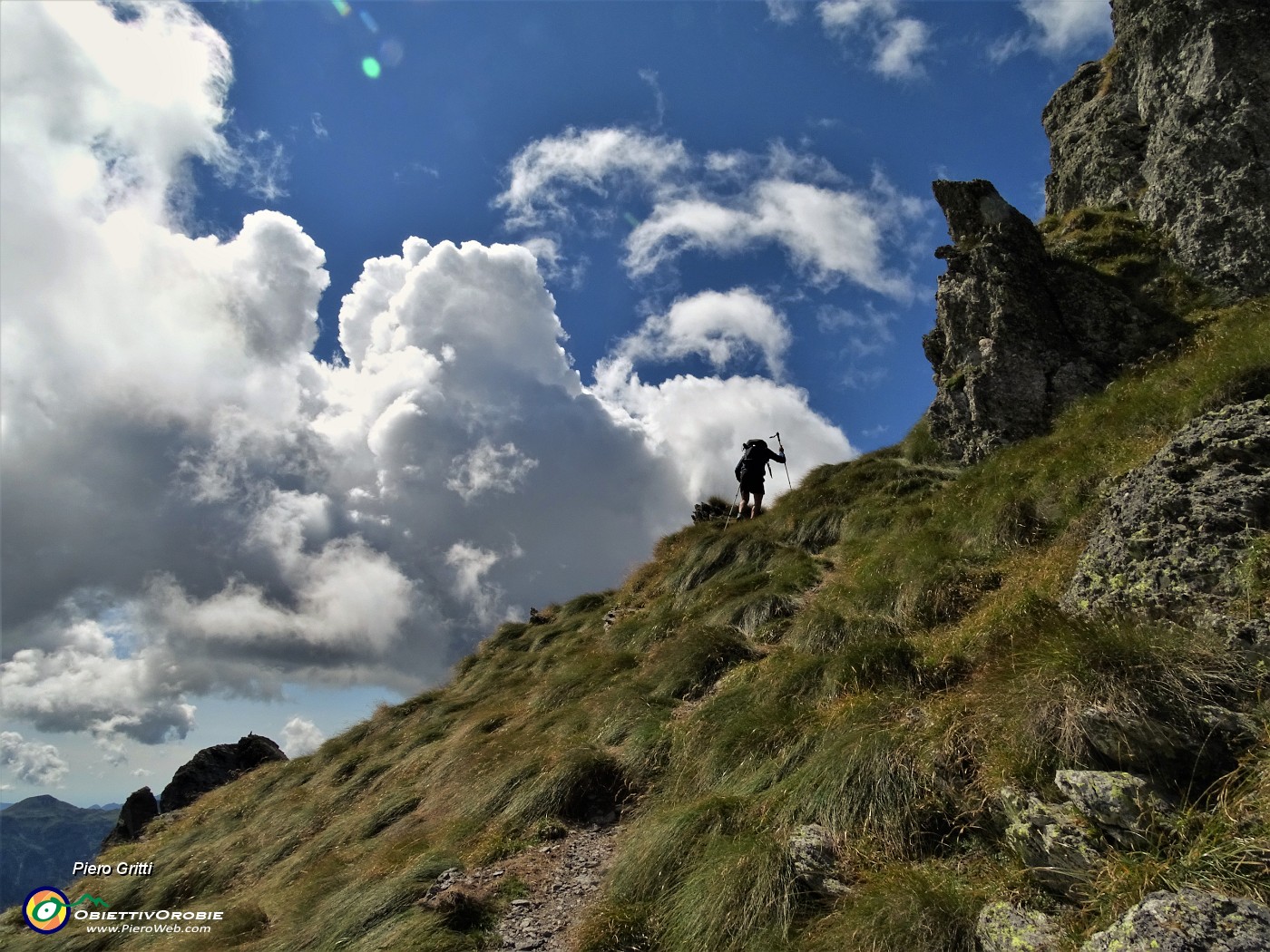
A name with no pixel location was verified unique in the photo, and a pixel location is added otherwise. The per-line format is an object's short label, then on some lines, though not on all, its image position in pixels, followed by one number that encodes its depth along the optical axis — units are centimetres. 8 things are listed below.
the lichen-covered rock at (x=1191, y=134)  1762
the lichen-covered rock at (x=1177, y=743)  537
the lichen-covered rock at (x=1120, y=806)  493
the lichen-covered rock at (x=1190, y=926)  372
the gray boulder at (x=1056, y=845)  504
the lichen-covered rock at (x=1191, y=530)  662
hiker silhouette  2616
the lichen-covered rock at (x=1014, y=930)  470
